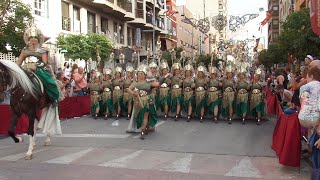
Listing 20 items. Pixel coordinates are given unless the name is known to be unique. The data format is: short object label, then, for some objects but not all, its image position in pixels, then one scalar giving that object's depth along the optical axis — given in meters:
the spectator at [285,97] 10.67
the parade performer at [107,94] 14.36
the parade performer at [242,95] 13.28
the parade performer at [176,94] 13.92
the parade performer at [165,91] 14.07
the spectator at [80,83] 15.88
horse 7.73
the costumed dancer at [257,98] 13.23
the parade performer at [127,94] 13.99
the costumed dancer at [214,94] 13.42
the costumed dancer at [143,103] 10.48
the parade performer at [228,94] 13.37
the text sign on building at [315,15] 11.31
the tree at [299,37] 21.30
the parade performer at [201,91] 13.57
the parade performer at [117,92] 14.21
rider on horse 8.56
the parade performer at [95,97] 14.45
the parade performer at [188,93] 13.77
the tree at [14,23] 14.38
